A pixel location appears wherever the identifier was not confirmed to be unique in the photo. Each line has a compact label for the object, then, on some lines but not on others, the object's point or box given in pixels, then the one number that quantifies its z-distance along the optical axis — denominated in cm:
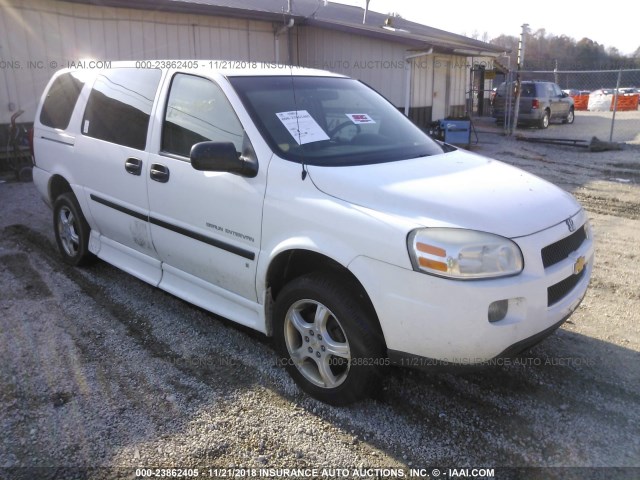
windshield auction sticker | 380
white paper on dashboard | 338
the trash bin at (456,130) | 1380
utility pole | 1781
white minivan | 263
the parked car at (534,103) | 2020
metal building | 1089
